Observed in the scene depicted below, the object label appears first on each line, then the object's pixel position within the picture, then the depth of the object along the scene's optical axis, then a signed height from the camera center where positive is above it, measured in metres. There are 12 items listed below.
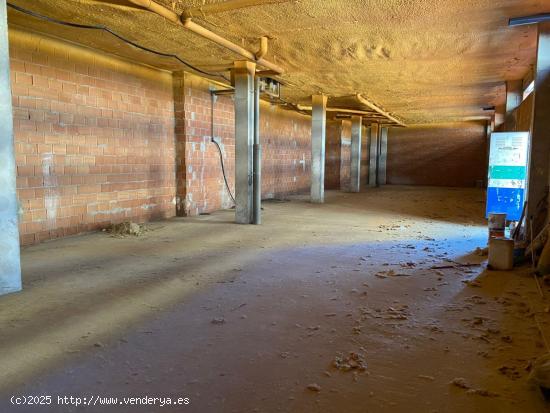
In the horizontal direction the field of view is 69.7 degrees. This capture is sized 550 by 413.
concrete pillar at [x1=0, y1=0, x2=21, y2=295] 3.36 -0.21
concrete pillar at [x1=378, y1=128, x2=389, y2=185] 21.05 +0.41
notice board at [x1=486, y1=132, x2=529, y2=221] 6.49 -0.15
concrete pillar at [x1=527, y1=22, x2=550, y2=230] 5.26 +0.43
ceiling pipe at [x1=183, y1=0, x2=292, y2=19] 4.43 +1.83
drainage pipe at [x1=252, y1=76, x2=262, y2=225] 7.43 -0.05
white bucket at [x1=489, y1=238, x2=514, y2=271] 4.39 -1.00
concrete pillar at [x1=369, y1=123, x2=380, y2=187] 19.88 +0.52
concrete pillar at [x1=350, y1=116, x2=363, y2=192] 15.14 +0.43
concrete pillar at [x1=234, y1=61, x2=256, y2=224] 7.21 +0.46
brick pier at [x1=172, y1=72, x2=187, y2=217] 8.03 +0.46
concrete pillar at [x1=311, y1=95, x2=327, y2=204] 11.21 +0.82
